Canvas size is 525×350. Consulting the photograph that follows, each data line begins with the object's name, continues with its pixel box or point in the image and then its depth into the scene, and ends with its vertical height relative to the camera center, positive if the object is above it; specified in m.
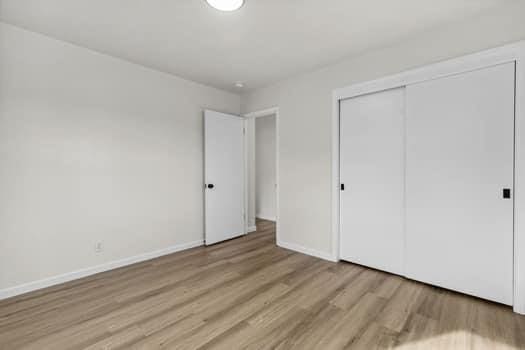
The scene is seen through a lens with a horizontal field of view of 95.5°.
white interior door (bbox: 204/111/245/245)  3.85 -0.09
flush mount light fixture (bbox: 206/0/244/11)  1.87 +1.33
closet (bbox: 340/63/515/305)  2.07 -0.10
